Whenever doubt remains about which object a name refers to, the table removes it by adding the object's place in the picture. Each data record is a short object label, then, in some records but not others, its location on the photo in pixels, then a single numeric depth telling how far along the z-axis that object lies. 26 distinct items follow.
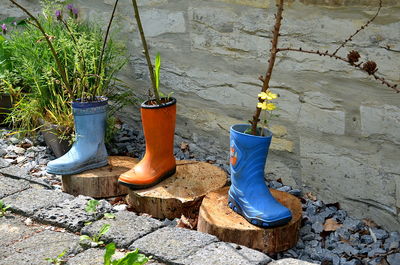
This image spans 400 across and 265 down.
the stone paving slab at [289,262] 2.48
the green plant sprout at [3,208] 3.08
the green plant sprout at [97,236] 2.75
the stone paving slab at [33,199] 3.08
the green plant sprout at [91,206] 2.97
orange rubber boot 3.17
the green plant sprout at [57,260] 2.60
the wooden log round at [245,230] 2.75
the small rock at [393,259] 2.73
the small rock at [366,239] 2.91
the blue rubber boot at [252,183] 2.77
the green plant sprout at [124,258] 2.40
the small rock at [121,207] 3.27
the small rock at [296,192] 3.31
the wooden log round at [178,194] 3.10
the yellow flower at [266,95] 2.75
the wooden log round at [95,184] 3.39
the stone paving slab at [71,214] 2.91
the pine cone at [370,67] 2.53
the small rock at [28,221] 2.99
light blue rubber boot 3.42
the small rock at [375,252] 2.80
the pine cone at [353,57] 2.56
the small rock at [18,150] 3.99
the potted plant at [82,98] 3.43
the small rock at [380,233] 2.93
